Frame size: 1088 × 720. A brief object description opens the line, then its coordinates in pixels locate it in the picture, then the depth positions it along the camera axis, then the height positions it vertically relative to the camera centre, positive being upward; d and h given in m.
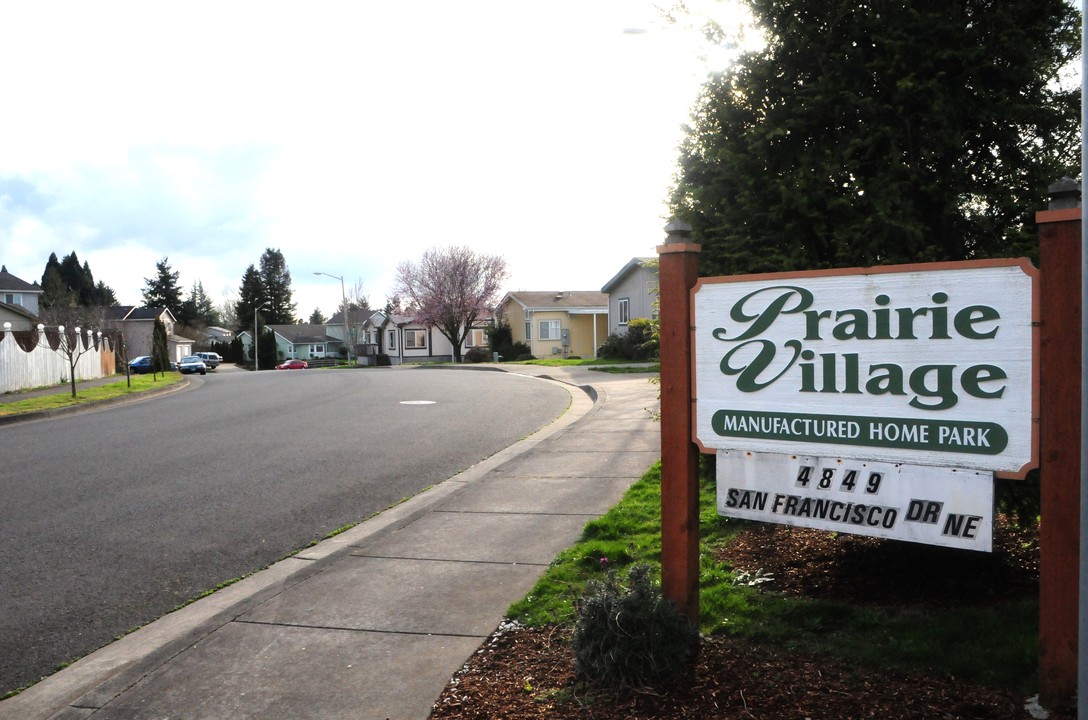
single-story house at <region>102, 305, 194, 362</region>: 76.38 +1.57
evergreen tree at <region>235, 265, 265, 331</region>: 111.94 +6.52
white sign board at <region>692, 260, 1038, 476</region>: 3.48 -0.15
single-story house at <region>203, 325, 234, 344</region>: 113.86 +1.41
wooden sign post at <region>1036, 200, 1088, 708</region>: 3.34 -0.52
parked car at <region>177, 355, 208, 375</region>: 54.00 -1.36
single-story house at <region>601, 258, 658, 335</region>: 42.33 +2.09
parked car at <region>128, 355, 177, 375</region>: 53.19 -1.27
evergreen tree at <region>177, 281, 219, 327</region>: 108.53 +4.71
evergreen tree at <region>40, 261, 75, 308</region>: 67.32 +4.78
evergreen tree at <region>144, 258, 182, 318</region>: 107.00 +6.88
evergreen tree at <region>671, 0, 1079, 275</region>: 4.50 +1.08
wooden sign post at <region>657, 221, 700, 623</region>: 4.20 -0.49
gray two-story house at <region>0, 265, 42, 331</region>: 66.50 +4.44
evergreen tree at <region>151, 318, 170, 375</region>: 41.78 -0.12
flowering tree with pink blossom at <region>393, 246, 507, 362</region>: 62.66 +3.76
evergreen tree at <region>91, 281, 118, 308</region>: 94.06 +5.89
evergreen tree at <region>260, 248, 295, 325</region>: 116.56 +7.74
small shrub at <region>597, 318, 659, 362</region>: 38.97 -0.51
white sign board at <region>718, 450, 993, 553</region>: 3.55 -0.74
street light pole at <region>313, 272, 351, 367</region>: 82.83 +0.96
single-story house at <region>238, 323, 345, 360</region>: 105.75 -0.02
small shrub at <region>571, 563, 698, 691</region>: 3.77 -1.36
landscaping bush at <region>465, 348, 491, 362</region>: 55.69 -1.10
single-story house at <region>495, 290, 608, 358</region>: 54.88 +0.99
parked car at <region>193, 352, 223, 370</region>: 69.06 -1.24
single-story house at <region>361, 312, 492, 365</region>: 73.09 -0.27
